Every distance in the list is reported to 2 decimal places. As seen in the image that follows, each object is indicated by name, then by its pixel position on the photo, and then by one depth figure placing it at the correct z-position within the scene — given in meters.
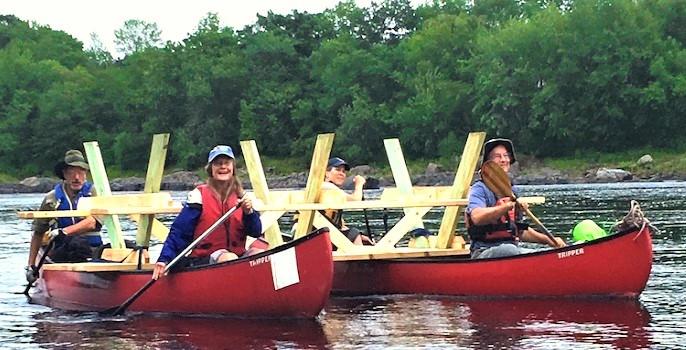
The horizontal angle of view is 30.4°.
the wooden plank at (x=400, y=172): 15.59
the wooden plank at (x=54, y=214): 13.79
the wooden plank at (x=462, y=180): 14.19
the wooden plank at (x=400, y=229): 15.12
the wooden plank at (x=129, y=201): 13.97
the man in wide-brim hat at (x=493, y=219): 12.85
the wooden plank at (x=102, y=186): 14.73
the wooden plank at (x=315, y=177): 14.27
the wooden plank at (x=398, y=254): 14.12
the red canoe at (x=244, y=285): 11.49
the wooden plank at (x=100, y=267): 13.25
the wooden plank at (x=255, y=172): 14.73
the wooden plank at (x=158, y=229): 14.59
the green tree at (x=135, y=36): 124.72
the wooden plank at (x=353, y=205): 14.09
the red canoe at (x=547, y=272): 12.53
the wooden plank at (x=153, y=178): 14.29
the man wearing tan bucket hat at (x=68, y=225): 14.21
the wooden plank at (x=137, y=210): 13.77
